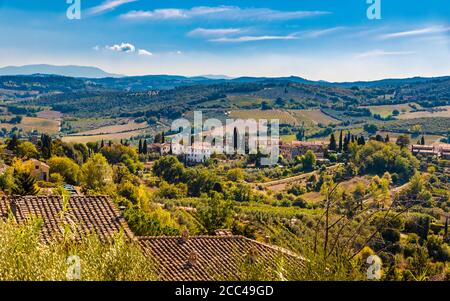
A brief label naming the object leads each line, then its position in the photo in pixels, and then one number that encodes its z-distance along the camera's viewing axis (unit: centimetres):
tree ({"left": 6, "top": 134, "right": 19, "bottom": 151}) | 5339
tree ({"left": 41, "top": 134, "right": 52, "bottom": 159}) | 5184
